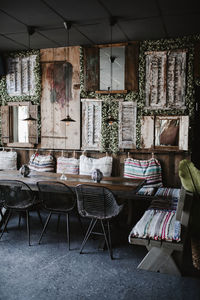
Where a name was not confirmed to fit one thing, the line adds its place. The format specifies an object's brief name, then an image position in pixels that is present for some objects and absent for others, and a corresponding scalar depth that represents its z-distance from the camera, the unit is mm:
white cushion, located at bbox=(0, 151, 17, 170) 5934
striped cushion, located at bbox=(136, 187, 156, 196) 4423
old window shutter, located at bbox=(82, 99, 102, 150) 5465
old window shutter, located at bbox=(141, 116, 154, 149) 5078
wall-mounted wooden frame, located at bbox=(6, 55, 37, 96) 5879
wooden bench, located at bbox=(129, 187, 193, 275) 2930
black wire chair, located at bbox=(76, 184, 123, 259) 3381
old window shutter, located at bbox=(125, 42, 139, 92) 5129
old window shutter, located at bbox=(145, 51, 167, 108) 4996
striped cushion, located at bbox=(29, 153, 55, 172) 5650
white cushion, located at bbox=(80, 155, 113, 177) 5246
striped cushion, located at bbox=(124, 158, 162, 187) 4945
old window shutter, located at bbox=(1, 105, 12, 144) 6098
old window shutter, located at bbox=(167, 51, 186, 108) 4867
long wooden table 3824
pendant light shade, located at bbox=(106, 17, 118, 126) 5273
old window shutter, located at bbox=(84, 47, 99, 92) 5391
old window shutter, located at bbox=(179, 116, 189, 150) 4848
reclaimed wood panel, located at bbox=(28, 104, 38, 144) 5859
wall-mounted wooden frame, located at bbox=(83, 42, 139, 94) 5145
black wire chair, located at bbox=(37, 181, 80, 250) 3758
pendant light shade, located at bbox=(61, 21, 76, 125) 4244
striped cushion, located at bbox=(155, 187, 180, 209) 4027
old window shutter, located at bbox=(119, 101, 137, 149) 5227
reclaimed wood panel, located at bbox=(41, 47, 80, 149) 5590
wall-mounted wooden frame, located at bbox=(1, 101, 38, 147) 5887
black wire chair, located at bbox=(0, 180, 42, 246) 3882
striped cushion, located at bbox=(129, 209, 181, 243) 2928
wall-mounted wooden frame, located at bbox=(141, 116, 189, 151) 4875
